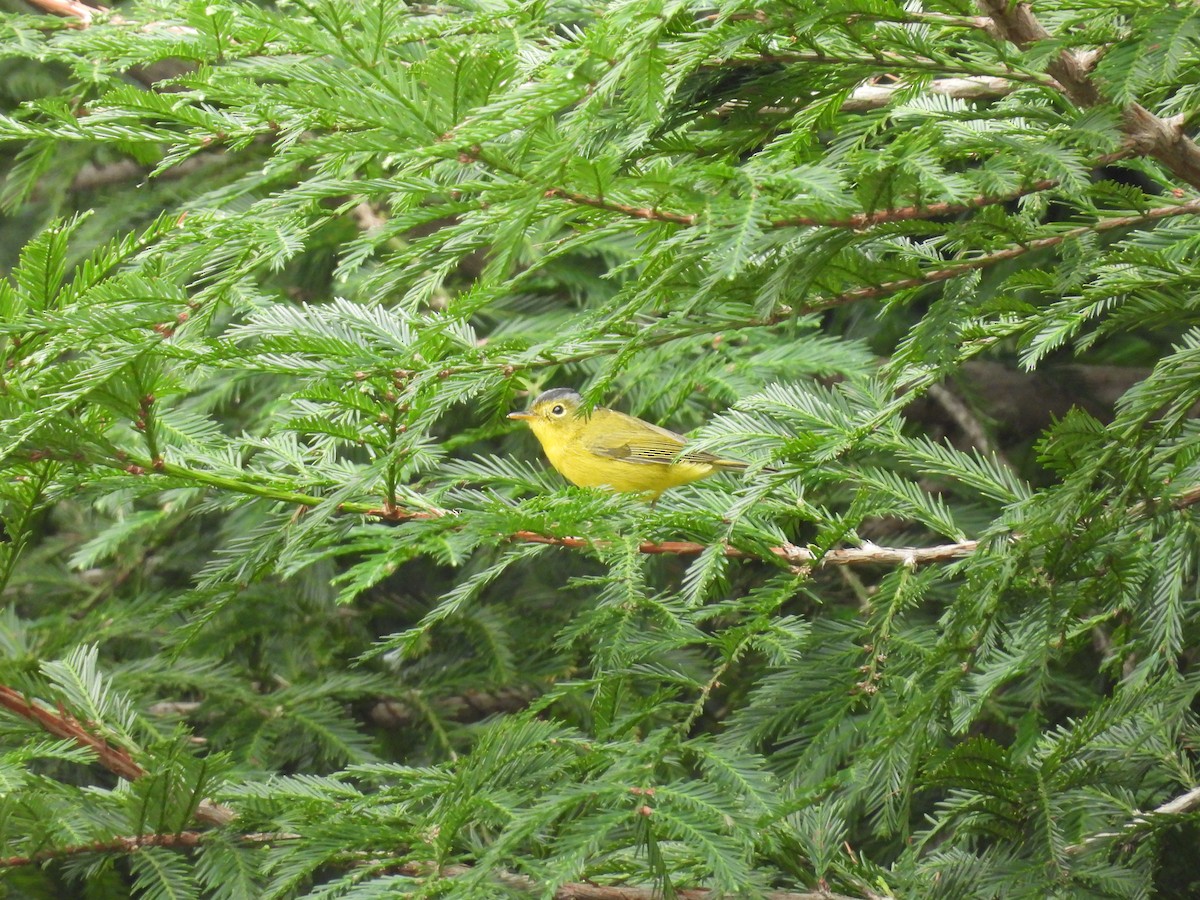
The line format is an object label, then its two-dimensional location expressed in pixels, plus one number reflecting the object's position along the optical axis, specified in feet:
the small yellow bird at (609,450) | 26.78
